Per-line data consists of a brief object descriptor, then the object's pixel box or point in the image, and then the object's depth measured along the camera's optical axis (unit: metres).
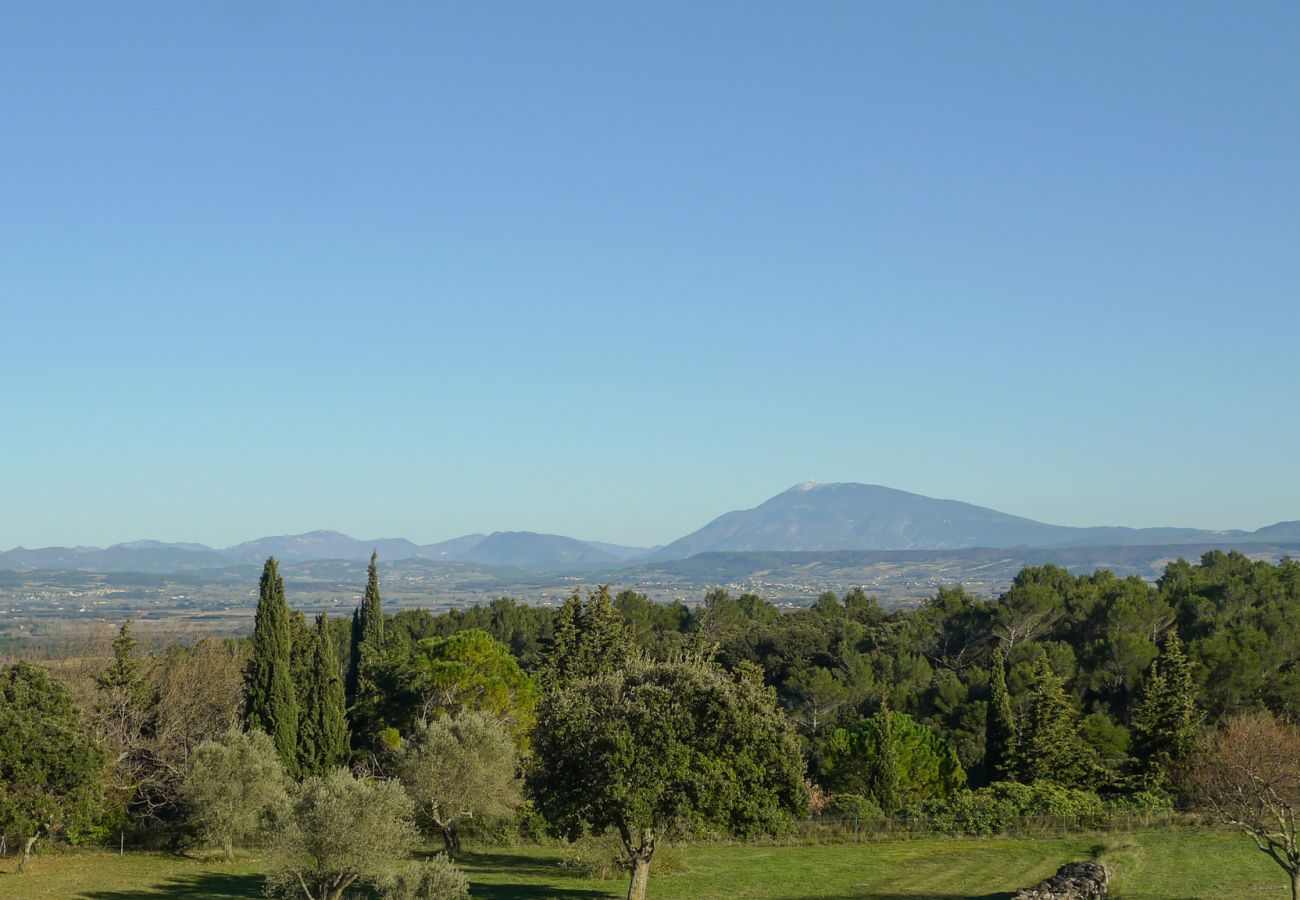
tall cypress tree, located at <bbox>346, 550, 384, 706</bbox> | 82.40
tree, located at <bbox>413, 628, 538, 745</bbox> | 62.69
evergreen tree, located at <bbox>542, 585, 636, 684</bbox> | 70.06
